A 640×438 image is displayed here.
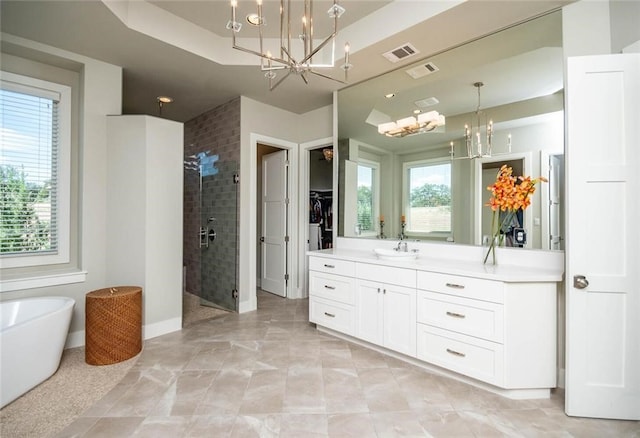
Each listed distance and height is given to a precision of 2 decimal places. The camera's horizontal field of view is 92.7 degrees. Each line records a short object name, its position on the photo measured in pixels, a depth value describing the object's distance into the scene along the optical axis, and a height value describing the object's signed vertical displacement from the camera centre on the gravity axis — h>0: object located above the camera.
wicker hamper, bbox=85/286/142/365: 2.56 -0.93
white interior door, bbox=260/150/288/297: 4.62 -0.07
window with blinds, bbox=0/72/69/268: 2.71 +0.41
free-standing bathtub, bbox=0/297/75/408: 1.98 -0.85
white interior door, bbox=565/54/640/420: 1.83 -0.11
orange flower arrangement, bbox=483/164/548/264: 2.27 +0.18
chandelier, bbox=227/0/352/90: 1.64 +1.12
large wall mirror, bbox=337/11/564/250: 2.26 +0.70
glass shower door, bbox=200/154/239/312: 4.04 -0.19
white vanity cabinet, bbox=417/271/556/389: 2.05 -0.78
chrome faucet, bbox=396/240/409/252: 2.98 -0.26
